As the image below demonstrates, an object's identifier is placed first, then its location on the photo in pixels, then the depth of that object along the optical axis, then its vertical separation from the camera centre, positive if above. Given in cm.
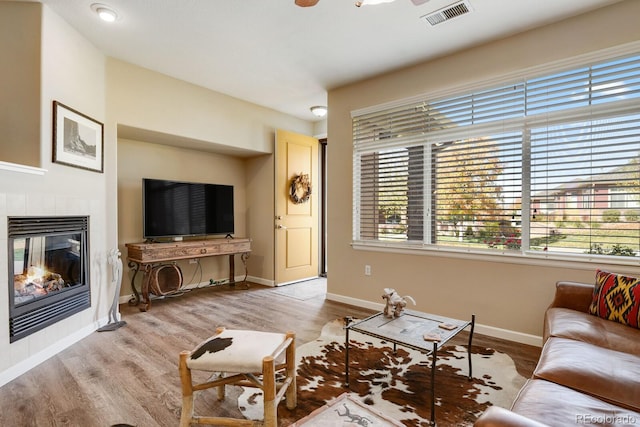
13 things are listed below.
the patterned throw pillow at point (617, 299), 196 -53
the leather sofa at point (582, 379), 111 -69
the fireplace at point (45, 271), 236 -47
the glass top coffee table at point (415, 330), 179 -71
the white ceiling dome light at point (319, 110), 487 +155
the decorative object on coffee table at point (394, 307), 226 -64
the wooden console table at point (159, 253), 374 -48
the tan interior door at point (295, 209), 497 +7
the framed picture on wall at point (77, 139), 268 +66
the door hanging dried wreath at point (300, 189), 512 +39
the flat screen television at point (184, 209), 399 +7
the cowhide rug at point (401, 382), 184 -109
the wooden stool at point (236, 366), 156 -73
